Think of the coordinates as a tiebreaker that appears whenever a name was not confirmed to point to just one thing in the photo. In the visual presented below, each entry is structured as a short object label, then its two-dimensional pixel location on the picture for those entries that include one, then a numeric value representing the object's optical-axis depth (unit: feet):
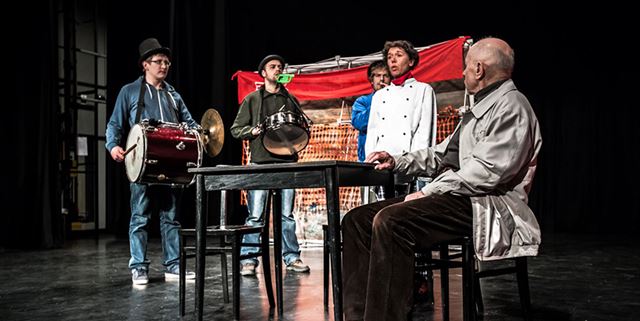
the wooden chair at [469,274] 7.54
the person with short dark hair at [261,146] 15.06
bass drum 13.00
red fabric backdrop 19.15
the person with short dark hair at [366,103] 15.51
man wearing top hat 14.11
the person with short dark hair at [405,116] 12.55
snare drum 11.59
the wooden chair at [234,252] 9.86
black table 8.16
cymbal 14.11
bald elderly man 7.29
